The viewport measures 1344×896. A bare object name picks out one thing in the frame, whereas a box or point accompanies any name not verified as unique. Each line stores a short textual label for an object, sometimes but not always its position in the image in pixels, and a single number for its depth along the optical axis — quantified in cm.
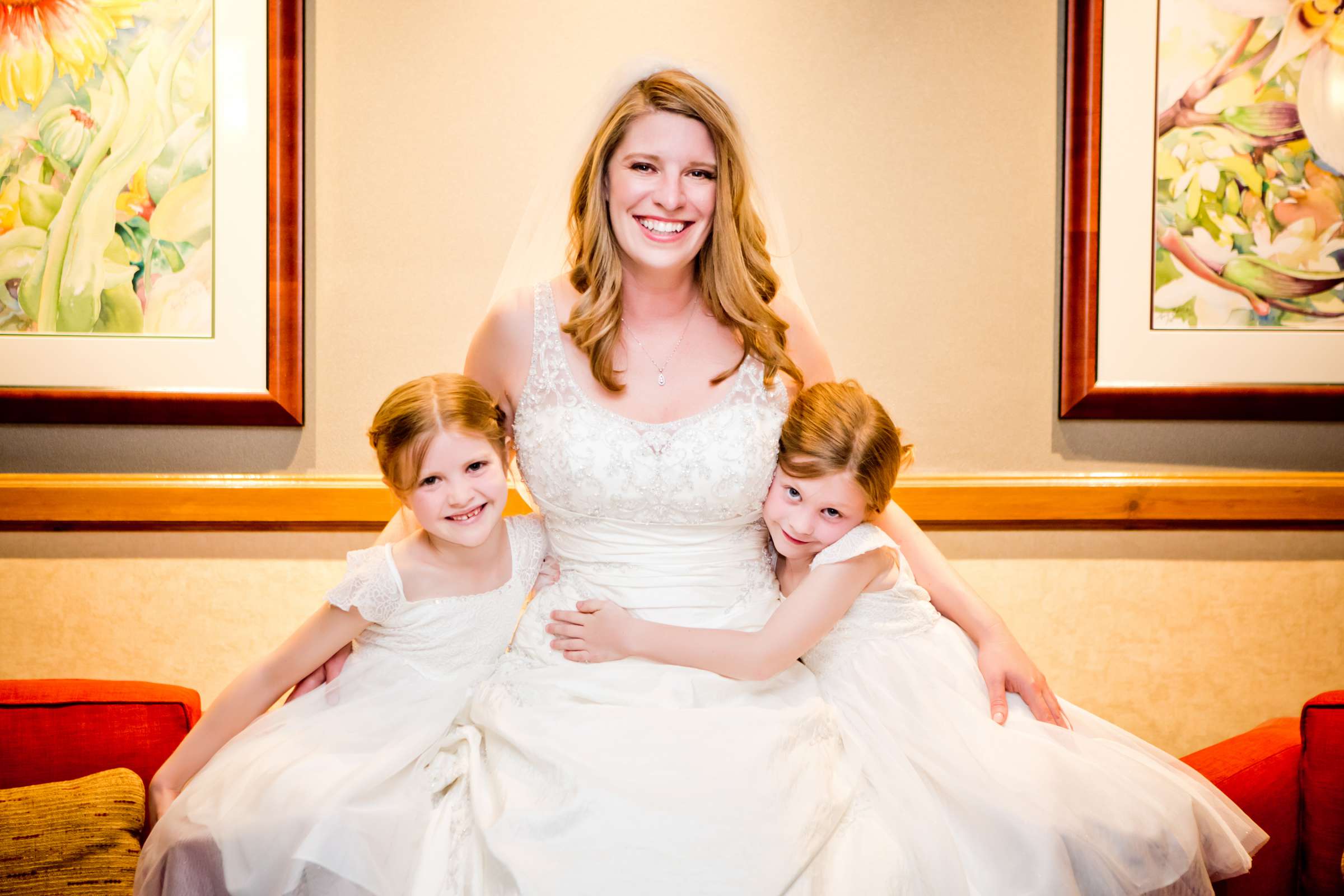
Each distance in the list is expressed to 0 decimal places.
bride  143
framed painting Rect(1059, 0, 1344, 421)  257
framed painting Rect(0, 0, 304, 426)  247
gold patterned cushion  164
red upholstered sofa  188
